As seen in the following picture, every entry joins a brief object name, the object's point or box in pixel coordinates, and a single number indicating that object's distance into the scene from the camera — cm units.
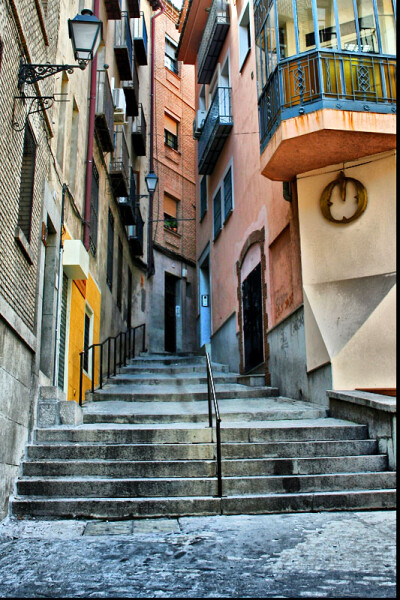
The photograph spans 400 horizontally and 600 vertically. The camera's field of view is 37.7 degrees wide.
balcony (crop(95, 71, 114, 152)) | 1230
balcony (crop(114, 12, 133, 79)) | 1560
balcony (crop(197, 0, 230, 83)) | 1681
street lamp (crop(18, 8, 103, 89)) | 674
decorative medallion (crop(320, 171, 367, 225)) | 941
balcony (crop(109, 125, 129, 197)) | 1488
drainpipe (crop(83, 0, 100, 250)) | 1095
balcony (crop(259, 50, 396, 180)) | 888
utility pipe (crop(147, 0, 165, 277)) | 2130
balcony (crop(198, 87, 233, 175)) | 1639
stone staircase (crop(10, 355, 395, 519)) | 582
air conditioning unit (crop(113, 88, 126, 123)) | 1452
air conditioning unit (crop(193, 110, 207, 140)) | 1984
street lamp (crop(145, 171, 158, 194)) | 1764
